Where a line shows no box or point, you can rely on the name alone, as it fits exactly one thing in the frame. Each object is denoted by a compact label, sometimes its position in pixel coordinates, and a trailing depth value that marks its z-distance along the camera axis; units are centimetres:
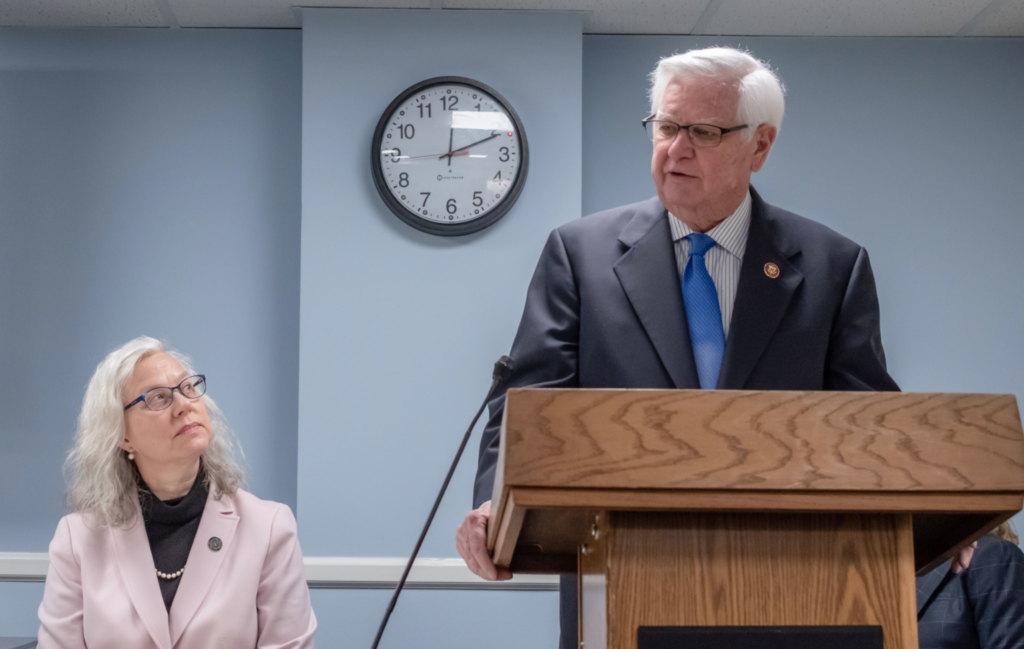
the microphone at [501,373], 371
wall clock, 495
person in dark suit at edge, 425
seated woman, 421
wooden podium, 247
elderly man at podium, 365
